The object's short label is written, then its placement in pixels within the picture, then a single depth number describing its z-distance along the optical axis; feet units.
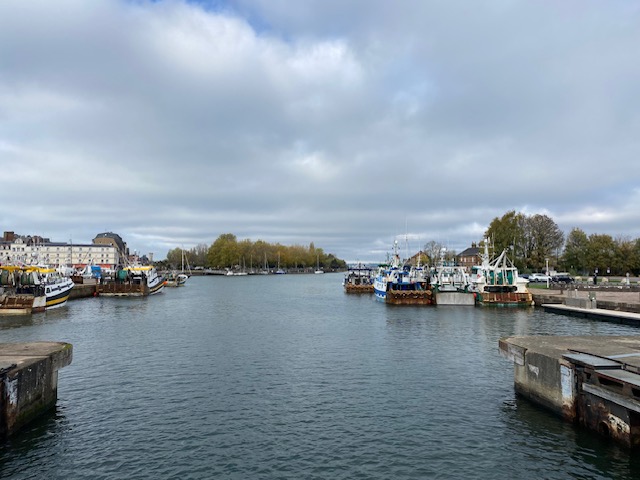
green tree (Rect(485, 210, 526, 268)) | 369.30
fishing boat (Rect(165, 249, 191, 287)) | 438.12
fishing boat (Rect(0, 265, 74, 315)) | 175.73
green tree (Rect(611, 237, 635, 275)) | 355.15
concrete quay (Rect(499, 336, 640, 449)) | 42.91
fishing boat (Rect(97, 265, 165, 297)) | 282.97
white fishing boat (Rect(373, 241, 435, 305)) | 219.41
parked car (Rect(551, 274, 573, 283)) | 293.84
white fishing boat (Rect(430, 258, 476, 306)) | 213.05
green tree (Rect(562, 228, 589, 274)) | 368.07
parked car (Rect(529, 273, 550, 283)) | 323.16
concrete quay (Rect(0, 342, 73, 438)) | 46.62
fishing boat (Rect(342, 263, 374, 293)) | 323.37
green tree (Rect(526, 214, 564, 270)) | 369.73
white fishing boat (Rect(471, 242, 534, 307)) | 210.79
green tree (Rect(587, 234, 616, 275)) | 358.43
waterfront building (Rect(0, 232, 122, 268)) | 623.36
